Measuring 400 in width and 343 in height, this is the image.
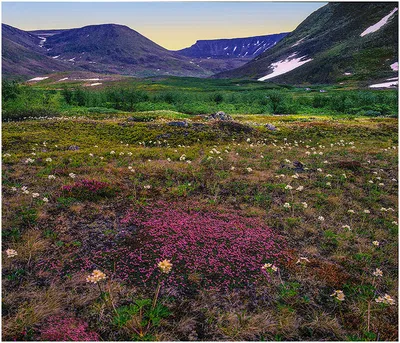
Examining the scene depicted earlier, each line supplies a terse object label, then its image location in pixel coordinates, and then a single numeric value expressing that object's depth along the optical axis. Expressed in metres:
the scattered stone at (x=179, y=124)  28.32
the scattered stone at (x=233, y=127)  27.82
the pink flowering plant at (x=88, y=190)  10.28
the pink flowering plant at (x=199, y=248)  6.57
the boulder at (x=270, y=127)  30.29
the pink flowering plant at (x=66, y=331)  4.70
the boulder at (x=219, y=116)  36.48
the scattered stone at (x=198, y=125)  28.36
